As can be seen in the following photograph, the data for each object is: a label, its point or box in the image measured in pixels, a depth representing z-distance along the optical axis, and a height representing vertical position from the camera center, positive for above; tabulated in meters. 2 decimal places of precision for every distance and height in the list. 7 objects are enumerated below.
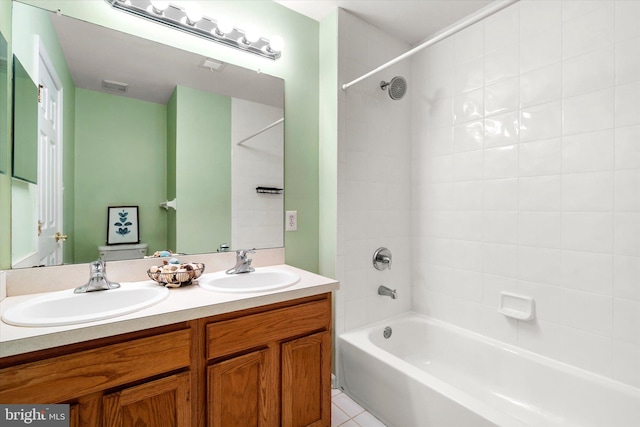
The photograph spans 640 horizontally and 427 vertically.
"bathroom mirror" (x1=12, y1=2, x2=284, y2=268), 1.33 +0.35
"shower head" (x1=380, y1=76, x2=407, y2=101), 2.05 +0.83
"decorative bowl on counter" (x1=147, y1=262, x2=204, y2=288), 1.35 -0.26
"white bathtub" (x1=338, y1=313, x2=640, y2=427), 1.37 -0.88
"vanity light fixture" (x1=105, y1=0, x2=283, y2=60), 1.48 +0.98
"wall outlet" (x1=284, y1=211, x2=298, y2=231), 1.97 -0.05
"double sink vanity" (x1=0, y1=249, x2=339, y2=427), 0.91 -0.47
